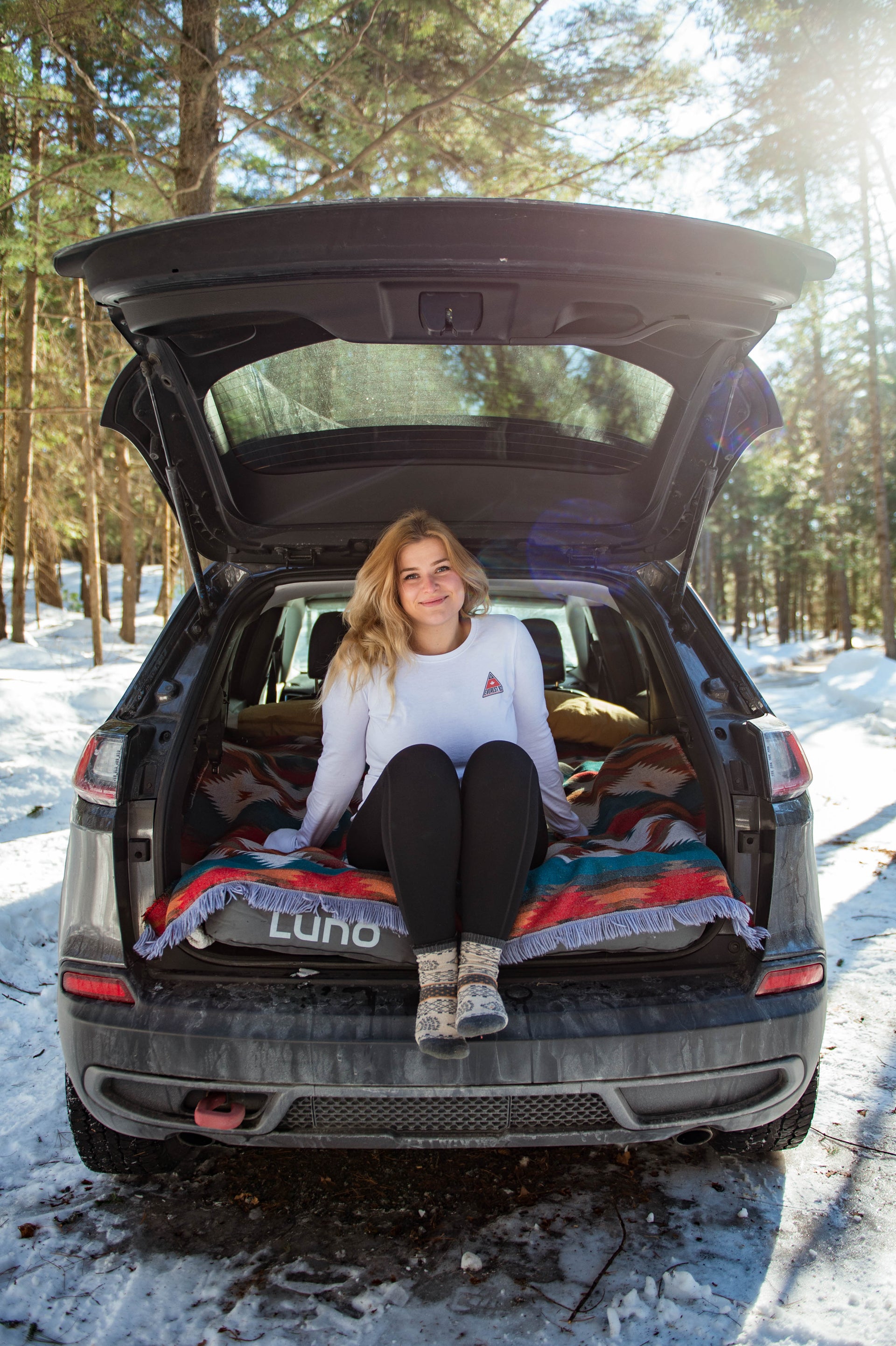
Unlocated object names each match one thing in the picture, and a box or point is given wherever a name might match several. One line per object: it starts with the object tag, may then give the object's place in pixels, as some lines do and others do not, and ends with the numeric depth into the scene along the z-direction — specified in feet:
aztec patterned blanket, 6.40
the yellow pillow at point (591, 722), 12.14
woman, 6.41
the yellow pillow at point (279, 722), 12.06
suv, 5.71
